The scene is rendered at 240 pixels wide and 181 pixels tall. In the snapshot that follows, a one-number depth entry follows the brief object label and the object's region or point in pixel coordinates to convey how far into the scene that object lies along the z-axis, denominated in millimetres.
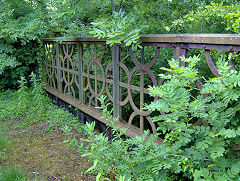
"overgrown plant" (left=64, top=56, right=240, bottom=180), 1712
